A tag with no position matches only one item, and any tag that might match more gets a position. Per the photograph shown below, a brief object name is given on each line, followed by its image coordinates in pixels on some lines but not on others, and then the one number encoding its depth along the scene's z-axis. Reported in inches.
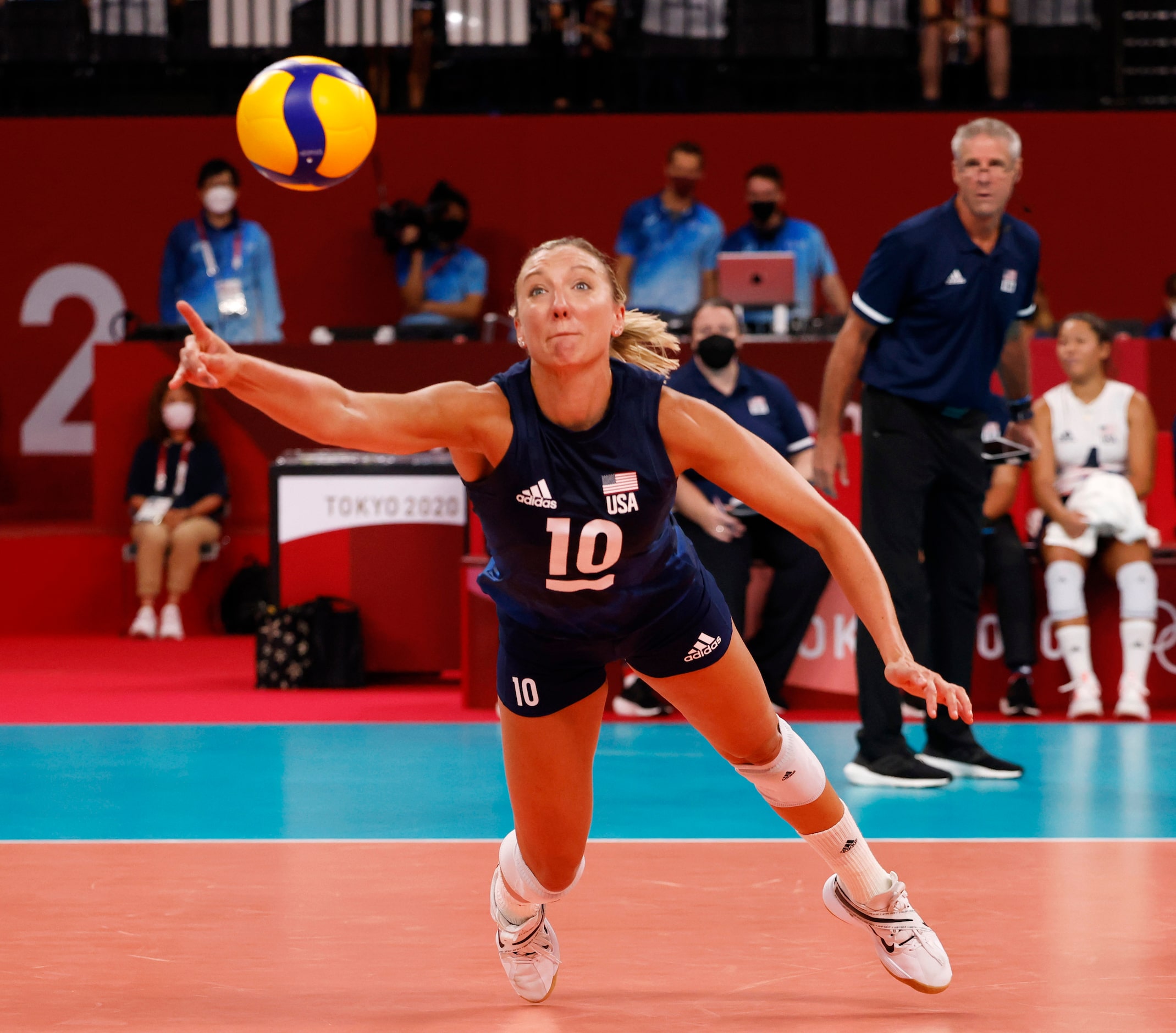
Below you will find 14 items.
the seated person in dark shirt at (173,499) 786.8
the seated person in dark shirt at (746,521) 585.6
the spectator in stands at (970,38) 987.9
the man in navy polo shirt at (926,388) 459.2
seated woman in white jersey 590.2
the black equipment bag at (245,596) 800.9
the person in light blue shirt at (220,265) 825.5
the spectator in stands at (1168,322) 791.1
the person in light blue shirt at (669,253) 836.0
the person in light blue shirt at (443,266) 885.2
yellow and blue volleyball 406.3
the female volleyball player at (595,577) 263.7
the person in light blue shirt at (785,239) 799.7
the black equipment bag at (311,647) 659.4
